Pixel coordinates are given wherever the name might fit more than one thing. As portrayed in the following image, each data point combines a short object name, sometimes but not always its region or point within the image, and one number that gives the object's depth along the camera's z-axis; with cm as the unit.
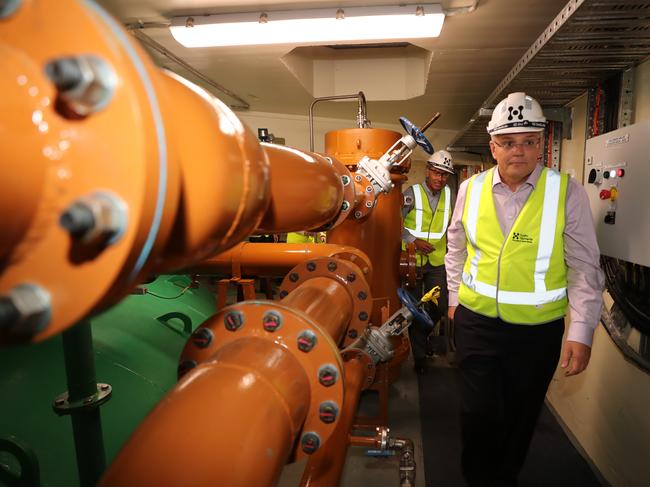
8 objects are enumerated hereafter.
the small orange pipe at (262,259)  194
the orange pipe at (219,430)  41
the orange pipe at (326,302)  90
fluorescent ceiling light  197
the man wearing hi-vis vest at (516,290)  148
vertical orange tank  226
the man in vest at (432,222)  327
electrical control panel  147
